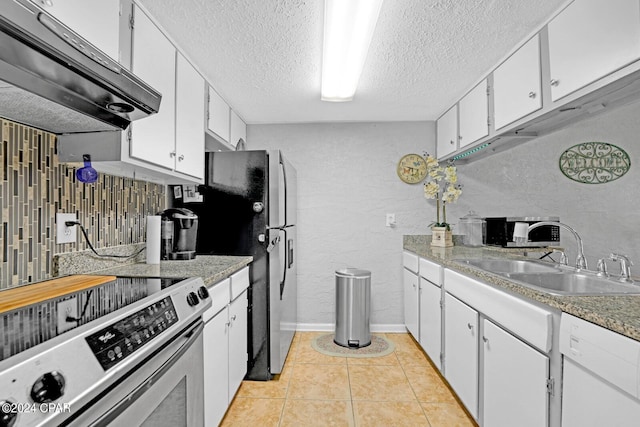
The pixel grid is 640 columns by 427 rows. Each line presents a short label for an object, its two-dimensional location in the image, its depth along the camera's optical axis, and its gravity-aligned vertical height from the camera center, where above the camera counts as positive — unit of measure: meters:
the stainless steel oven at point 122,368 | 0.57 -0.33
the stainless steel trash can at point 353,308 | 2.98 -0.82
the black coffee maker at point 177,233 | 2.02 -0.10
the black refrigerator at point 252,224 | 2.34 -0.05
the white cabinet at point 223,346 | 1.57 -0.71
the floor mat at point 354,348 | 2.86 -1.18
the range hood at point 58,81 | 0.81 +0.42
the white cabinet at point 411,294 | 2.92 -0.71
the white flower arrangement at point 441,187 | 2.81 +0.29
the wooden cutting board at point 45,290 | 0.98 -0.25
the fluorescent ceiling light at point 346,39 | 1.60 +1.02
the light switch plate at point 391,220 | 3.46 -0.02
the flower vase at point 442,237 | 2.94 -0.17
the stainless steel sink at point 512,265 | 1.93 -0.29
